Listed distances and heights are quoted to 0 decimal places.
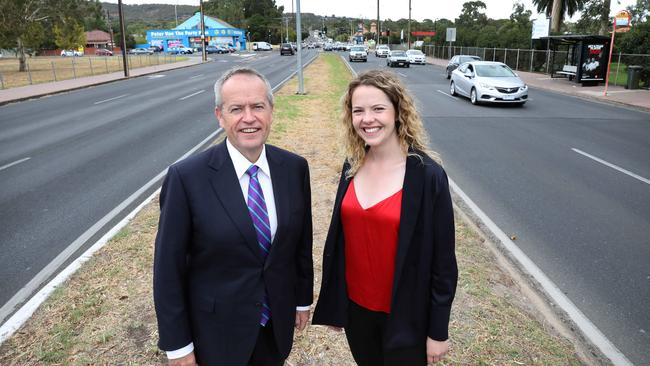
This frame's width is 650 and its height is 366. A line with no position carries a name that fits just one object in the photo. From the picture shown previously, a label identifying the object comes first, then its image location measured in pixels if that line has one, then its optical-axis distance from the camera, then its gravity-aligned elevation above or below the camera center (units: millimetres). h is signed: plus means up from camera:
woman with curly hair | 2225 -869
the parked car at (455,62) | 28362 -280
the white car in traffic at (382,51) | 61781 +832
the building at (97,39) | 110938 +4597
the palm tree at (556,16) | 42156 +3527
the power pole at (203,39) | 54425 +2245
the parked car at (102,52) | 80088 +1160
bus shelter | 23594 -83
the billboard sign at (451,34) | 46031 +2192
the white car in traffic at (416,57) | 43112 +32
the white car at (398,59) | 38312 -116
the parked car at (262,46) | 91750 +2305
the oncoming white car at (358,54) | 44531 +341
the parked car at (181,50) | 83250 +1500
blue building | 93938 +4743
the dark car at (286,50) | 65250 +1090
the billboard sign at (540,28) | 32906 +1943
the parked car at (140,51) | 80000 +1341
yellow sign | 18875 +1481
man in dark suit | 2023 -772
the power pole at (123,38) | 30641 +1357
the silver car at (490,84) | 16156 -924
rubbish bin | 21531 -883
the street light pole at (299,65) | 18172 -283
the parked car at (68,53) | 76062 +1008
